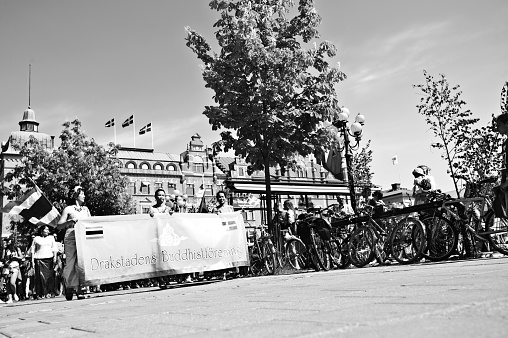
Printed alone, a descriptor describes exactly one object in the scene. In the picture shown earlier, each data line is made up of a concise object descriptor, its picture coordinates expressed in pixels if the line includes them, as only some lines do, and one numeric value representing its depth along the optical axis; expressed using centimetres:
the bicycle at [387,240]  921
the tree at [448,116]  2461
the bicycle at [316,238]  1059
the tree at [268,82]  1548
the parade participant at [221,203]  1200
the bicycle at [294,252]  1122
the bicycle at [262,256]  1201
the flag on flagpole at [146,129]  8788
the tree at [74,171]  3120
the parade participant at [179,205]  1593
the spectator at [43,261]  1207
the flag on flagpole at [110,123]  8294
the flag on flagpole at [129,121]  8162
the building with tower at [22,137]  8725
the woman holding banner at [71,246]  866
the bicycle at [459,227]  865
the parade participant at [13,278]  1308
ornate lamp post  1641
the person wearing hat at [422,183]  1005
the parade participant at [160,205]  1045
